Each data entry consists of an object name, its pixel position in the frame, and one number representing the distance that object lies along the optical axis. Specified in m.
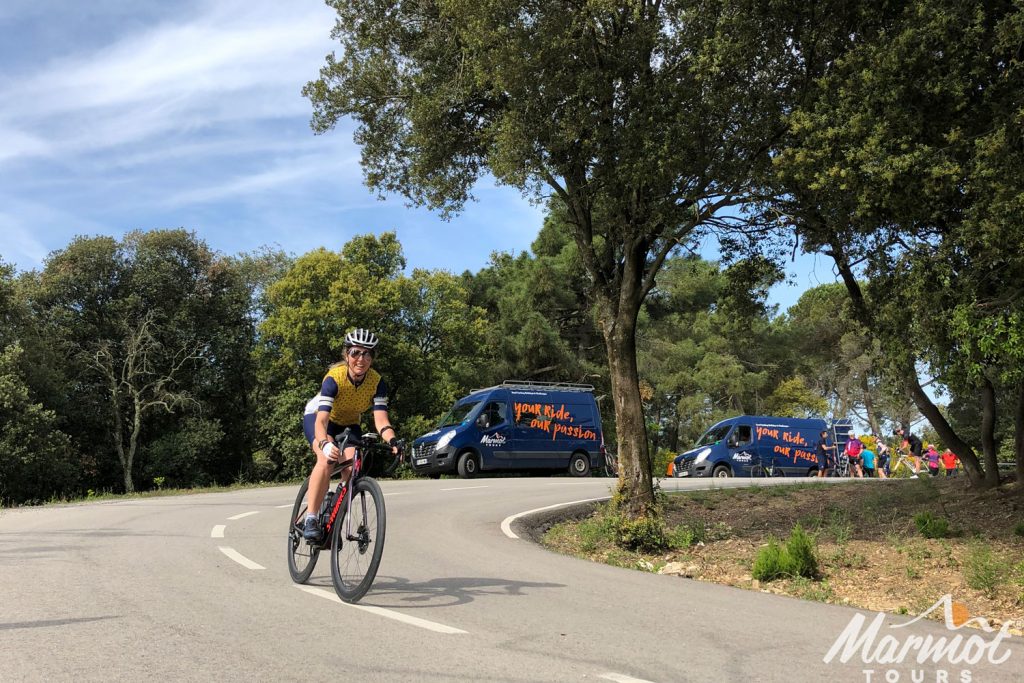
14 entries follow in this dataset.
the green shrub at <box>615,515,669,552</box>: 10.98
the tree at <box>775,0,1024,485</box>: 8.58
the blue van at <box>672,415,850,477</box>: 31.59
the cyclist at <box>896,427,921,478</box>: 32.53
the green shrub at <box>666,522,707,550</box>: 11.37
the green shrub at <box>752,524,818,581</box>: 9.07
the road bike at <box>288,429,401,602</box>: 6.00
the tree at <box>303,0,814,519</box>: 11.44
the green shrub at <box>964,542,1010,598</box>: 8.23
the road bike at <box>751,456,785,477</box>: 31.70
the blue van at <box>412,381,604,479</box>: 27.17
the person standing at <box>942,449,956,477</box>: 30.79
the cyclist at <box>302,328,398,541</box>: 6.34
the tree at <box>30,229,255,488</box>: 37.69
